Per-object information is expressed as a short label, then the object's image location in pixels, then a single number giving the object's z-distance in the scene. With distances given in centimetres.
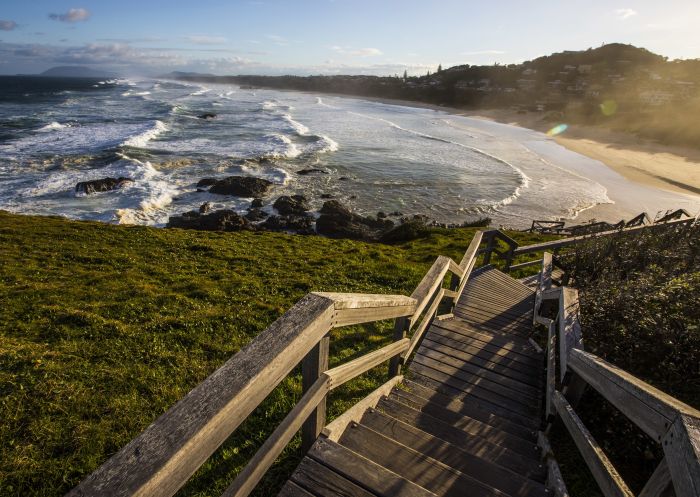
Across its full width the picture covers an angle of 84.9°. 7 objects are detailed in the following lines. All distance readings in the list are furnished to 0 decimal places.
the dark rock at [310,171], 3514
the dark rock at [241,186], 2905
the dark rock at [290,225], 2345
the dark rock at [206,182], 3023
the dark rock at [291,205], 2616
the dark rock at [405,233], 2188
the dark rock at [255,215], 2481
